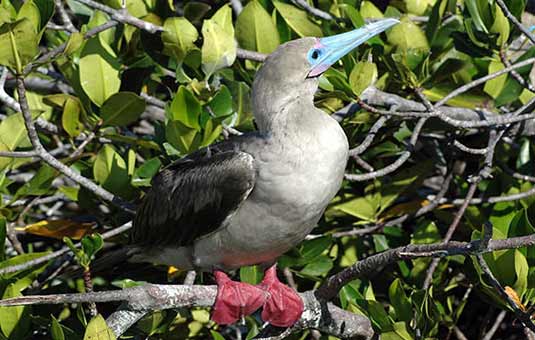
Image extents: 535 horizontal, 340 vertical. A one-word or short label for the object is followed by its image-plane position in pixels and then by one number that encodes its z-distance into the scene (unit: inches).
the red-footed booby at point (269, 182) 319.0
